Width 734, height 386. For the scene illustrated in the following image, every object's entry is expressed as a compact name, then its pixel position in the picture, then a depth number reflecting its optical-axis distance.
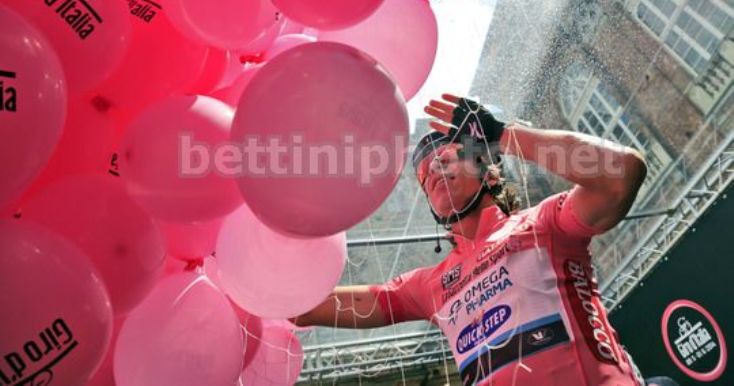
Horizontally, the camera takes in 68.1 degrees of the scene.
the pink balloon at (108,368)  1.07
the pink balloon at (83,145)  0.99
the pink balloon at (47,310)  0.70
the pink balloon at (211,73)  1.10
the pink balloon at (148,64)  1.00
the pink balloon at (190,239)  1.08
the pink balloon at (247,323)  1.22
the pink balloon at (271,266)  1.03
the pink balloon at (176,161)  0.89
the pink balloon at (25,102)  0.70
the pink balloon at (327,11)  0.85
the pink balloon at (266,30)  1.04
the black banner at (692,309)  3.03
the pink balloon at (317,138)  0.77
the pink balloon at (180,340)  0.95
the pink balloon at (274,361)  1.34
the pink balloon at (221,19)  0.97
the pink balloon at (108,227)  0.90
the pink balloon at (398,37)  1.15
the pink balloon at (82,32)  0.85
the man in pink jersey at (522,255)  1.29
